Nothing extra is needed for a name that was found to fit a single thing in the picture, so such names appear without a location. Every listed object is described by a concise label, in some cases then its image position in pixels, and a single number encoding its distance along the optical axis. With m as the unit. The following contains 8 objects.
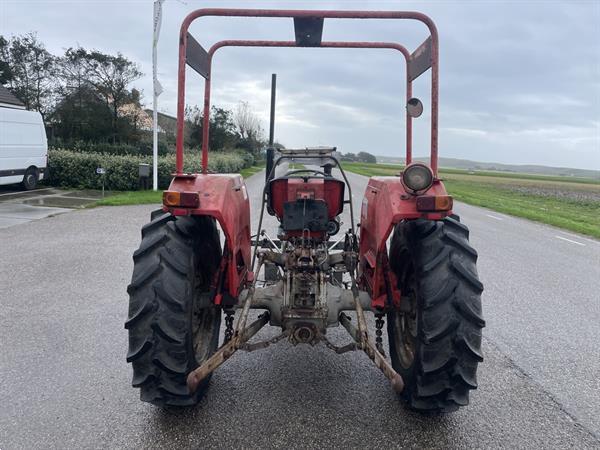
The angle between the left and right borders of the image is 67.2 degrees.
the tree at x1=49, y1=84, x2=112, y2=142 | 25.52
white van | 13.41
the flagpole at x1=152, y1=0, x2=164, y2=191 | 14.38
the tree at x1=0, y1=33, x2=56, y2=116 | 25.38
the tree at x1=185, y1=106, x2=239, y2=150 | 29.59
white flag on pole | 14.33
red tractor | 2.50
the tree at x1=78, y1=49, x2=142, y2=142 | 26.28
